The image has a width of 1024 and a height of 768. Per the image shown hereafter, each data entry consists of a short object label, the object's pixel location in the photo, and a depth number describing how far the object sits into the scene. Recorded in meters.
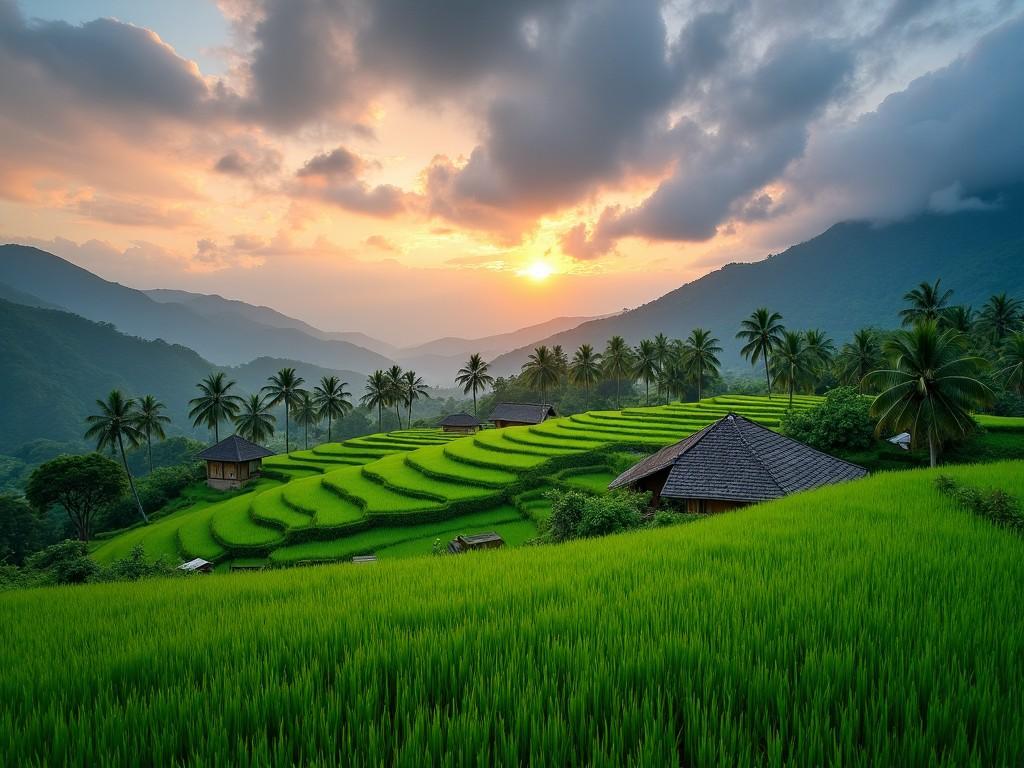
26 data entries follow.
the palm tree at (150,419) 47.75
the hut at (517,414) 65.19
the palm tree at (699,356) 57.59
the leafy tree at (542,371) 70.94
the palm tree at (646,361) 67.81
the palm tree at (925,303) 45.91
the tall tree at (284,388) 53.84
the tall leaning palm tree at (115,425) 40.06
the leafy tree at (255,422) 54.50
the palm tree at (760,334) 46.34
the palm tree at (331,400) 59.06
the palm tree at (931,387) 21.80
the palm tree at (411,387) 71.31
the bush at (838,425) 27.28
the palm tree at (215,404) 50.59
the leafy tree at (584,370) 67.62
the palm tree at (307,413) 65.56
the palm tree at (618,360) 68.56
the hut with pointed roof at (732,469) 18.48
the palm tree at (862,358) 49.84
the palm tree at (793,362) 41.97
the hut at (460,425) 67.31
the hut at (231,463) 45.62
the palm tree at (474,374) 74.39
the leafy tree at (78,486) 35.78
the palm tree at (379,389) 67.42
